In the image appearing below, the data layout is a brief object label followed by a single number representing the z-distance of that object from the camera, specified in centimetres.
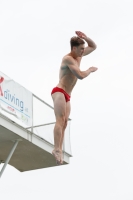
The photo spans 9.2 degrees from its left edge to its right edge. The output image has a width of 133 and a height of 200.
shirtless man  1528
